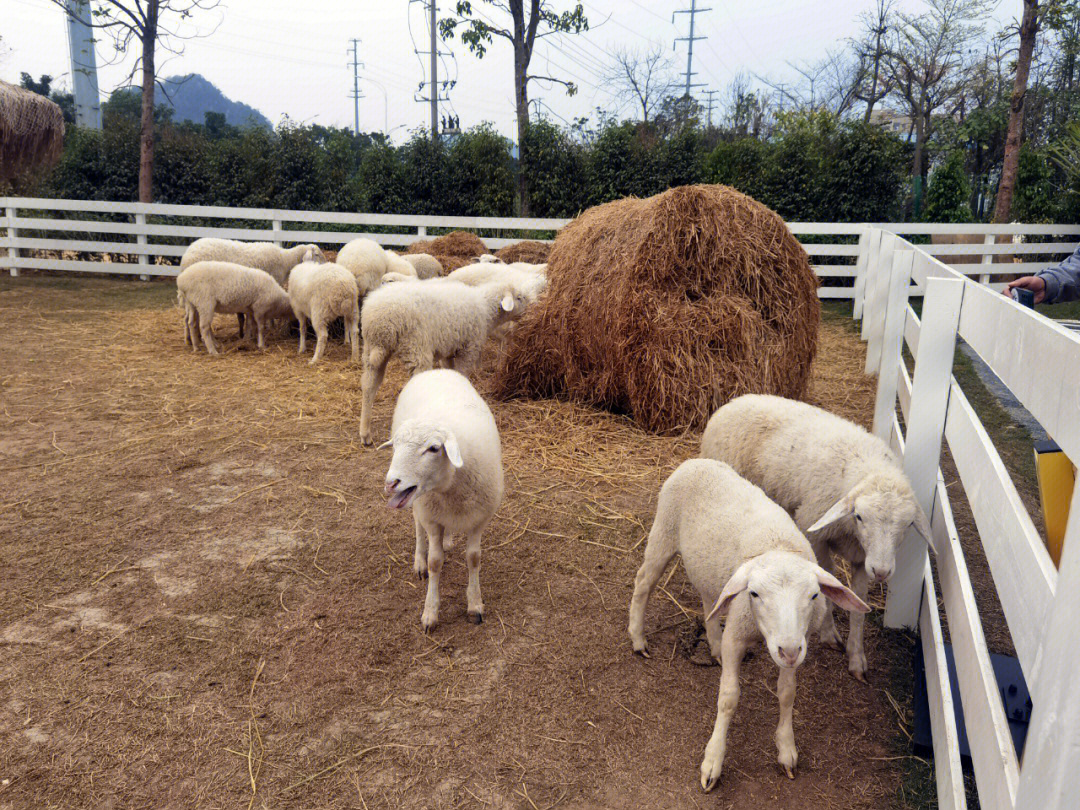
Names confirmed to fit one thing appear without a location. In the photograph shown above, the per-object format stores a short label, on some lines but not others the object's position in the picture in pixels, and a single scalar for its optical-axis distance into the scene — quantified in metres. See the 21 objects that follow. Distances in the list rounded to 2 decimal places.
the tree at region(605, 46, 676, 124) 38.41
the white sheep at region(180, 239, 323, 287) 9.73
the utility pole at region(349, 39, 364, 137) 68.25
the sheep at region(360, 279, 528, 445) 5.95
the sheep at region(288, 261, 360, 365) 8.33
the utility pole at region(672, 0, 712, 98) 55.75
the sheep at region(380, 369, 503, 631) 3.08
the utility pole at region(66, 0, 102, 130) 24.16
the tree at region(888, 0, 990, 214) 30.77
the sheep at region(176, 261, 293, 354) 8.39
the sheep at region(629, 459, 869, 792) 2.37
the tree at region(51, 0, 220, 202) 14.92
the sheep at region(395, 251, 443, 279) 9.74
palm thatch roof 11.20
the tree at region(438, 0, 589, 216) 18.94
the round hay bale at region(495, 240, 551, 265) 10.45
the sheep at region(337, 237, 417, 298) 9.04
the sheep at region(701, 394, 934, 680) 2.92
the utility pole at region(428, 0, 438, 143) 25.69
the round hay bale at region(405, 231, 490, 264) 11.27
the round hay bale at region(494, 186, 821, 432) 6.09
